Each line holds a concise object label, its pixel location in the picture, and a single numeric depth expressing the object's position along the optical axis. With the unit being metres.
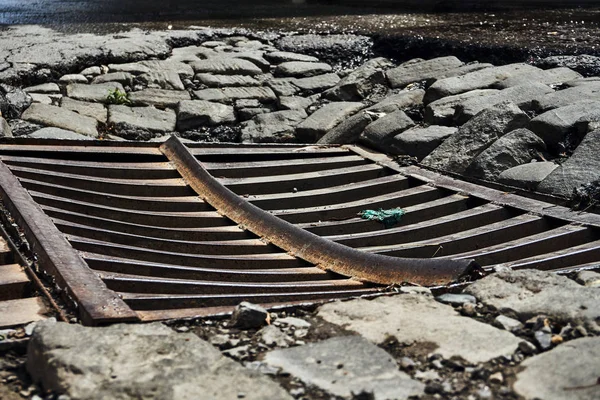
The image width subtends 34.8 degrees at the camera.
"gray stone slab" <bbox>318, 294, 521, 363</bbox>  2.88
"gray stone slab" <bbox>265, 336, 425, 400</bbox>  2.61
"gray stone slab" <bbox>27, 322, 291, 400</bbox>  2.56
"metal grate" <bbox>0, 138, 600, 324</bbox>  3.80
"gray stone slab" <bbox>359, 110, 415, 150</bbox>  6.26
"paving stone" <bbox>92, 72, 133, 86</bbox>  7.41
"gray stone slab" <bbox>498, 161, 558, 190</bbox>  5.30
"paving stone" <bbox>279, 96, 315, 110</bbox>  7.28
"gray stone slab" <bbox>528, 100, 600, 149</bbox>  5.71
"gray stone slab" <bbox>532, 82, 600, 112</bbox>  6.08
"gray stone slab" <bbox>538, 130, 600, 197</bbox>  5.09
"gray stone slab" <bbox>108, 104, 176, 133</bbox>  6.87
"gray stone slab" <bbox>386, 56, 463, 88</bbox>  7.46
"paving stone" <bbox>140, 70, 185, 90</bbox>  7.50
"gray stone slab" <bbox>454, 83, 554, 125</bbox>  6.22
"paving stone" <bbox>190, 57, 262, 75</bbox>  7.83
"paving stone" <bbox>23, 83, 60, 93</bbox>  7.12
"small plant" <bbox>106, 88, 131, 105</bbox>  7.13
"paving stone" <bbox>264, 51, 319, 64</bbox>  8.16
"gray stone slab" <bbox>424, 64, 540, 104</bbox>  6.79
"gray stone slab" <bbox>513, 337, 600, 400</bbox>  2.54
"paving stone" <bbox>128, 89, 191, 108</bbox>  7.22
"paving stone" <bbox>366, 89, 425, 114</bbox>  6.79
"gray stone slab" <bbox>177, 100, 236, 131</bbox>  7.02
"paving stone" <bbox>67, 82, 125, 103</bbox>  7.11
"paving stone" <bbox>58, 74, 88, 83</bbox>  7.34
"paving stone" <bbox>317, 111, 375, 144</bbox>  6.48
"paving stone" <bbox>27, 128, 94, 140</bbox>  6.30
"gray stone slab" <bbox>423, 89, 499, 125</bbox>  6.40
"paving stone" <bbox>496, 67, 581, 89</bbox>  6.71
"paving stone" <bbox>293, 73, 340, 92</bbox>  7.63
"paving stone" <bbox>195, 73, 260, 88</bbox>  7.61
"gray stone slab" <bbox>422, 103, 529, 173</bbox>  5.79
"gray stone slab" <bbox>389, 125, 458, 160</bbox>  6.11
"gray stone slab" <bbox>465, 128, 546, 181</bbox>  5.57
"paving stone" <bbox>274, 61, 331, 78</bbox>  7.90
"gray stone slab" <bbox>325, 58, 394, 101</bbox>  7.40
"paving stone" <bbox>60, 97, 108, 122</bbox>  6.87
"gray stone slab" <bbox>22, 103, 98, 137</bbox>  6.56
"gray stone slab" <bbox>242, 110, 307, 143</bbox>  6.84
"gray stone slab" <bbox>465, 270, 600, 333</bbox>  3.09
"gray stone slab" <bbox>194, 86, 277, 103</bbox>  7.38
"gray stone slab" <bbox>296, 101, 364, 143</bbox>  6.74
